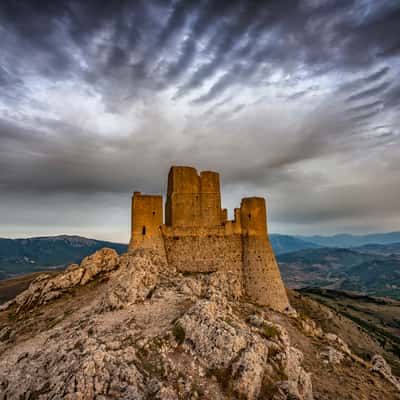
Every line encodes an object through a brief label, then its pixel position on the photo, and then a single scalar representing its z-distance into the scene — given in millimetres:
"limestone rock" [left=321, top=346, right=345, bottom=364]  18875
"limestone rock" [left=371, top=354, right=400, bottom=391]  18812
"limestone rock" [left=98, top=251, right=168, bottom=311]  18828
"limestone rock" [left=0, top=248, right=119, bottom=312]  22266
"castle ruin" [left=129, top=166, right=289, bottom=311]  29750
